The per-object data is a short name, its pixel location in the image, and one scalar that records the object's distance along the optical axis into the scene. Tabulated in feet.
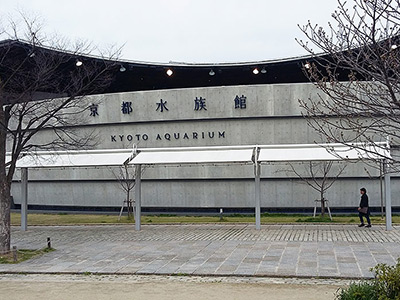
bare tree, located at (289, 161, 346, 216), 86.38
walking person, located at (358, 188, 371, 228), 64.59
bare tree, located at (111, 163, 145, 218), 88.99
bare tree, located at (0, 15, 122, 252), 49.98
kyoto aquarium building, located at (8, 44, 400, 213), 89.35
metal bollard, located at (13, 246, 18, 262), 48.11
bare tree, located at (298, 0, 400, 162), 19.31
